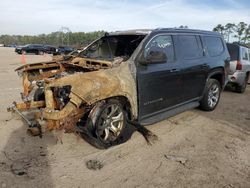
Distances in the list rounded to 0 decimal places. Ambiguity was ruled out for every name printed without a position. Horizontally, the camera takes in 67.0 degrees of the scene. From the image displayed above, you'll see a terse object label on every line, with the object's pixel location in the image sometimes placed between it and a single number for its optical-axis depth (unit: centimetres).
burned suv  286
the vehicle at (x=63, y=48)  2750
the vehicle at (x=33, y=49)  2699
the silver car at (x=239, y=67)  695
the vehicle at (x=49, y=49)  2747
